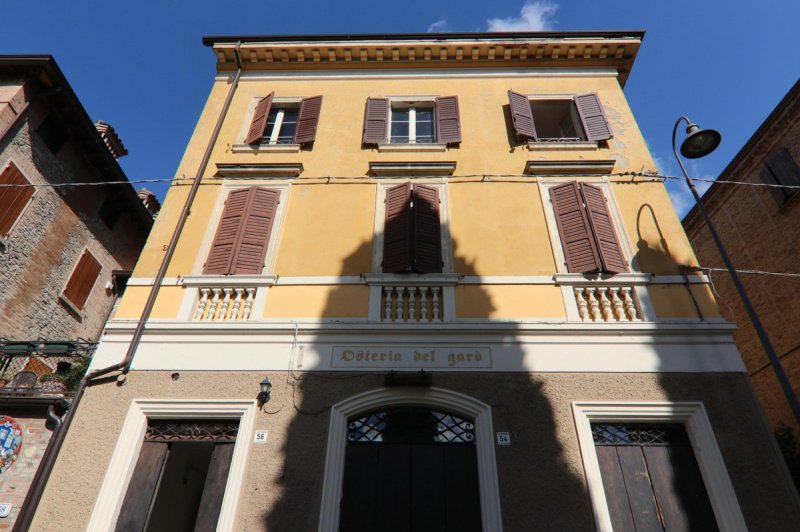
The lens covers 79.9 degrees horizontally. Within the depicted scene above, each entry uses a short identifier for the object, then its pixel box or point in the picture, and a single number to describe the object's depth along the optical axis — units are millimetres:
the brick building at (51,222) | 10680
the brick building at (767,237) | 11969
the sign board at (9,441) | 6062
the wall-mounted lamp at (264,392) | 6414
